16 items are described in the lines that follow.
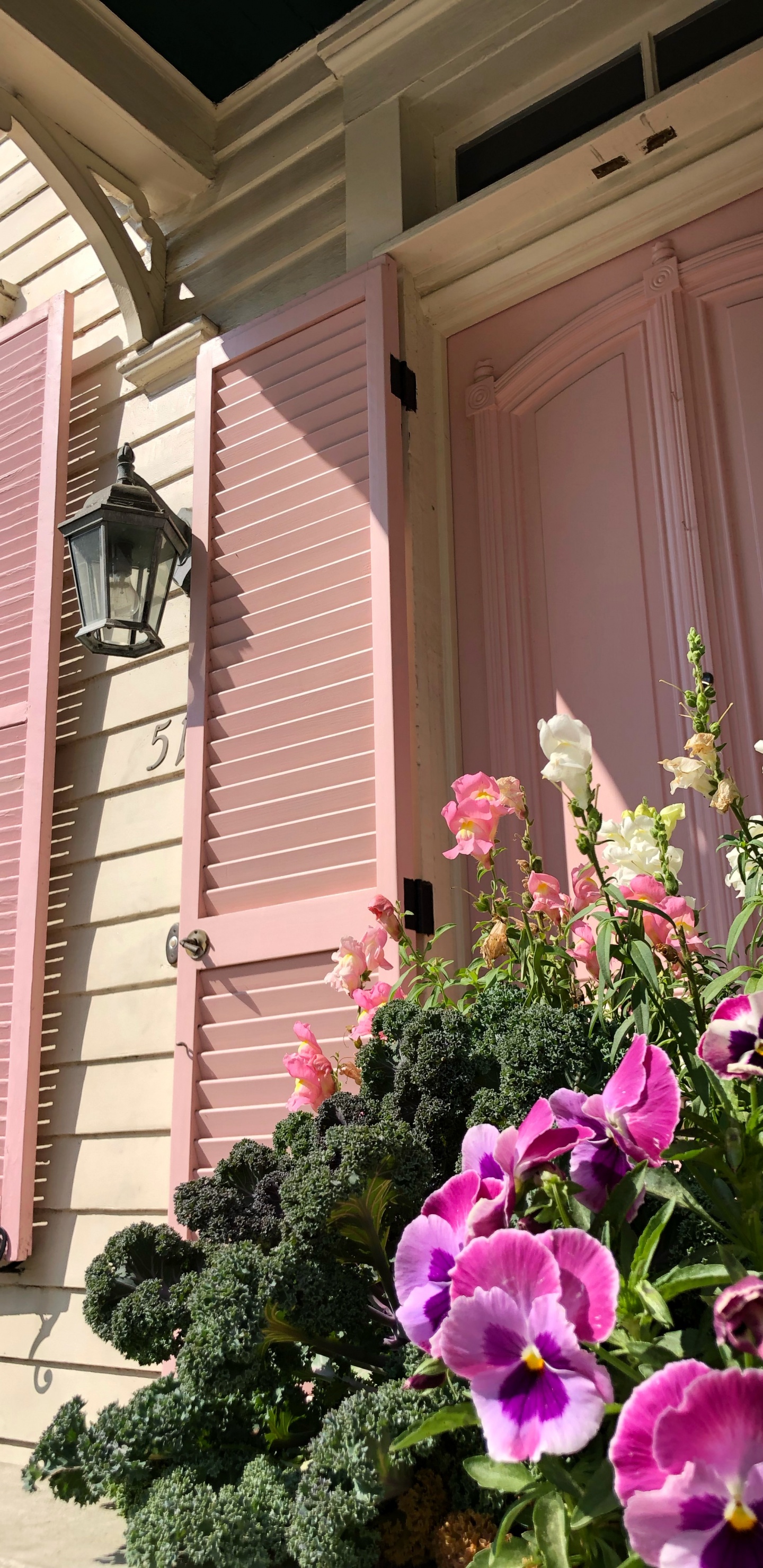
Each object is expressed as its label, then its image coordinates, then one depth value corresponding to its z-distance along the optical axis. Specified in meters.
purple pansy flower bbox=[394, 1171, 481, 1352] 0.73
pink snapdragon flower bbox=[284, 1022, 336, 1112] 1.49
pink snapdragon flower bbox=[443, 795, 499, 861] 1.37
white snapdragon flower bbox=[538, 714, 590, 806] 1.09
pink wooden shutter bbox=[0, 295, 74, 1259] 2.74
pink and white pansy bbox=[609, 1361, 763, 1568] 0.53
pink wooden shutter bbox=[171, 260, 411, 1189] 2.38
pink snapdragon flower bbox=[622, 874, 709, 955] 1.13
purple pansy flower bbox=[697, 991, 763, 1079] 0.81
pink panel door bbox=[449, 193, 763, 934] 2.28
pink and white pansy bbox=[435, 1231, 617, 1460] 0.60
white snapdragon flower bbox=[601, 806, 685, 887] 1.18
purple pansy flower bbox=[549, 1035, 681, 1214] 0.76
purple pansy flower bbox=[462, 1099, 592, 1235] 0.74
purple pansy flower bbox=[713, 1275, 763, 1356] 0.62
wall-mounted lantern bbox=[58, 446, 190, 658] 2.72
